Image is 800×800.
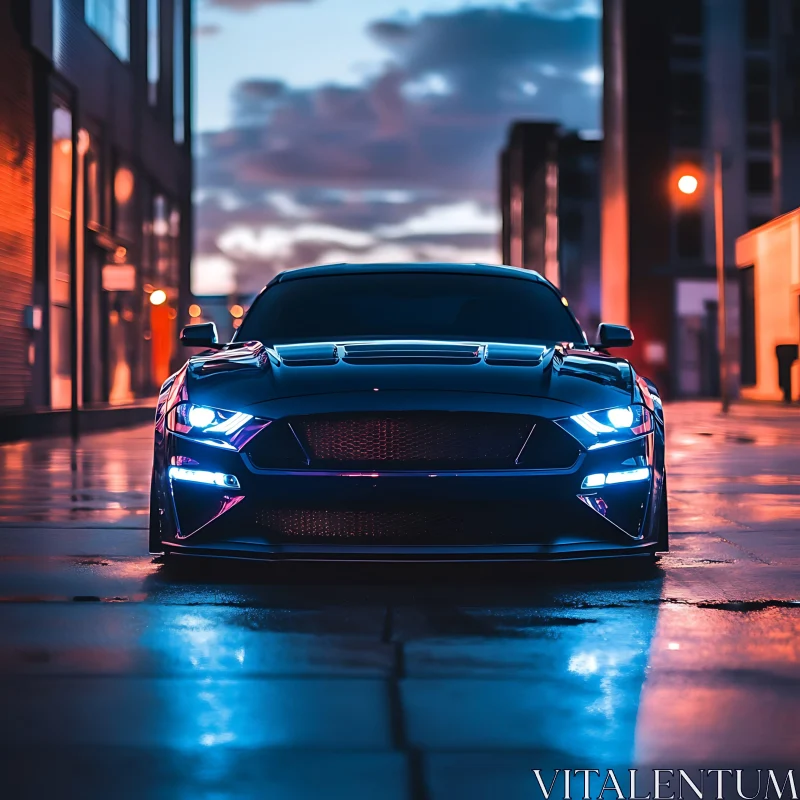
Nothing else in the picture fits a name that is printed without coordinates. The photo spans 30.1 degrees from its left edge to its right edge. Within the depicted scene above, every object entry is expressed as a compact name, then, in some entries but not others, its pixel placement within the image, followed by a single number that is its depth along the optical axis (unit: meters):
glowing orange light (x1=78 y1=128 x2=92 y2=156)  42.01
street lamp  36.19
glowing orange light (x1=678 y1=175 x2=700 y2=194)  36.41
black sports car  5.76
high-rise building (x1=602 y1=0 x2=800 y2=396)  66.62
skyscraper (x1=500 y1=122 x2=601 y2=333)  96.88
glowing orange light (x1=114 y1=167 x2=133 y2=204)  49.19
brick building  34.25
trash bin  41.09
